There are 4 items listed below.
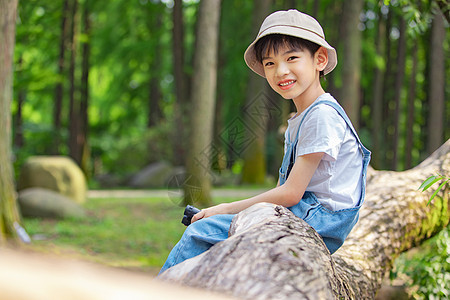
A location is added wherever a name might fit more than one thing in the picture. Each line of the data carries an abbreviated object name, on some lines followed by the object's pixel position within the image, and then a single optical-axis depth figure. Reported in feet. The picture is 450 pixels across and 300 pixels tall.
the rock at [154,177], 57.98
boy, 7.57
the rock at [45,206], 33.96
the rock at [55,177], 42.04
